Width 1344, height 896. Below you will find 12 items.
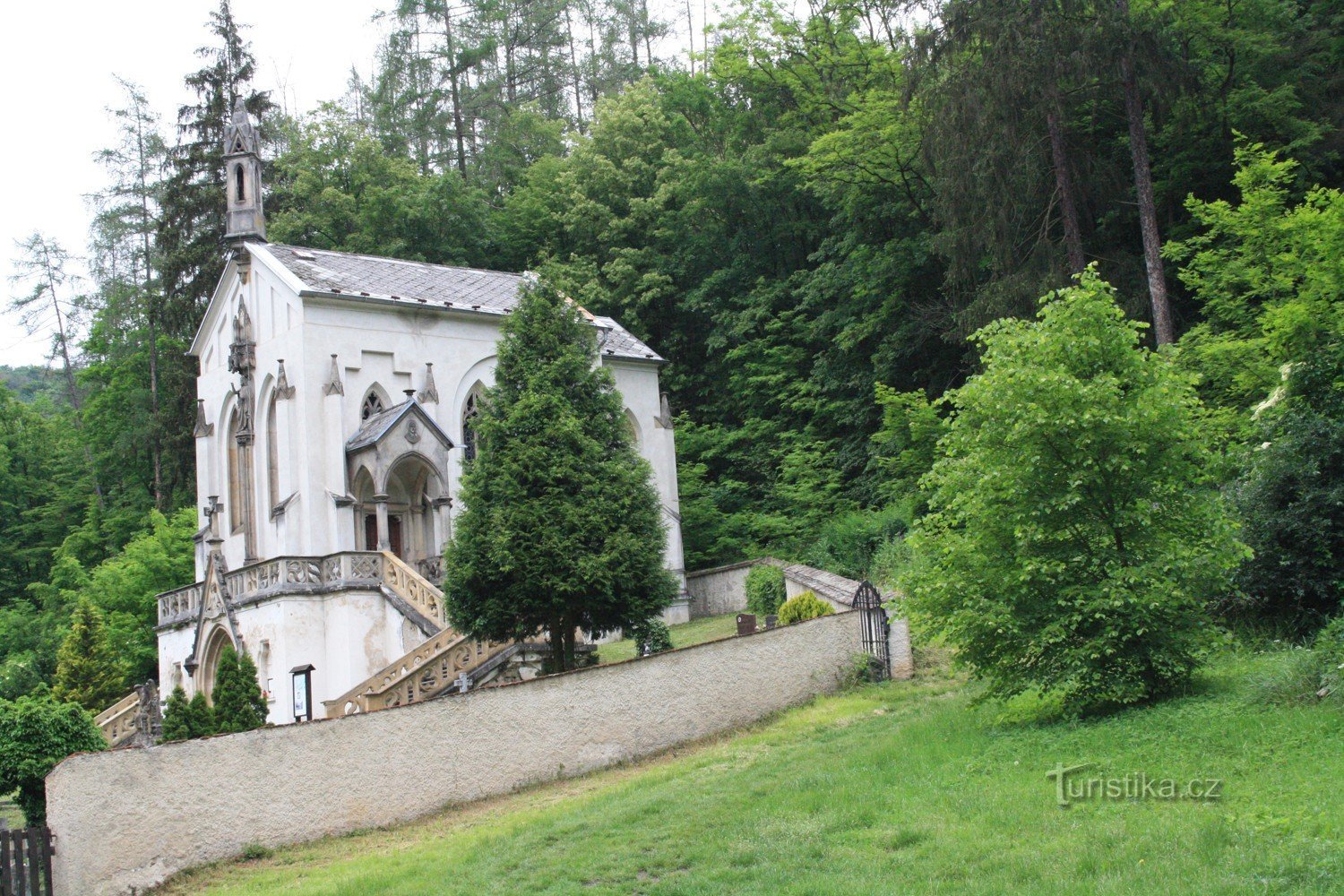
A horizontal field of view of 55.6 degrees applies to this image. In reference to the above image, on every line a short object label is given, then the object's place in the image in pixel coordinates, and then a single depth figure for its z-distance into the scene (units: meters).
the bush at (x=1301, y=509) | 16.95
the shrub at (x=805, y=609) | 24.20
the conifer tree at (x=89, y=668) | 35.72
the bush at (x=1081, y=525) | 14.62
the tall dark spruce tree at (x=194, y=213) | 50.50
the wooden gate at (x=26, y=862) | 13.53
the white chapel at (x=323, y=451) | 28.42
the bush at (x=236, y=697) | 21.19
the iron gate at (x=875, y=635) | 22.22
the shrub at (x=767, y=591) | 30.69
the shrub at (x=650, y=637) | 23.70
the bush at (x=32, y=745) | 16.77
